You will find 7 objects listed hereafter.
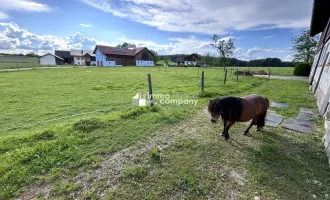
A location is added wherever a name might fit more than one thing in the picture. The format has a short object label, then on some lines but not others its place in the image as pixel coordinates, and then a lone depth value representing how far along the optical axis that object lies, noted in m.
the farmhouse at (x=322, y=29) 3.72
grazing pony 2.82
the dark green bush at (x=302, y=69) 18.64
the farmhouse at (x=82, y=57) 51.50
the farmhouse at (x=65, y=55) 57.25
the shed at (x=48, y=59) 49.06
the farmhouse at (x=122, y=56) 42.88
